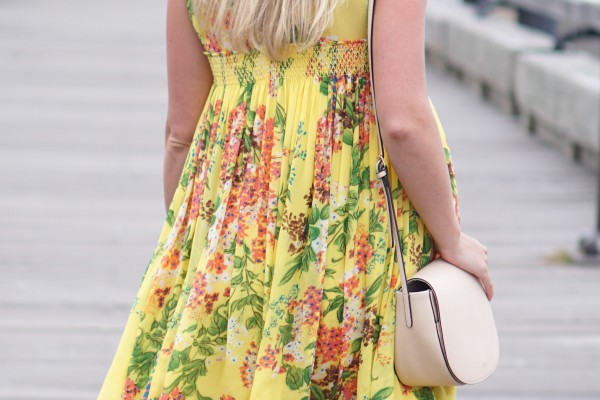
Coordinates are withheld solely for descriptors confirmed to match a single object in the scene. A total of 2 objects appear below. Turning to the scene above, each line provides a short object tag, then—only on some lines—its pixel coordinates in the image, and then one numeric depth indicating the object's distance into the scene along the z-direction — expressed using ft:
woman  14.48
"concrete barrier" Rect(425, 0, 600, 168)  51.78
